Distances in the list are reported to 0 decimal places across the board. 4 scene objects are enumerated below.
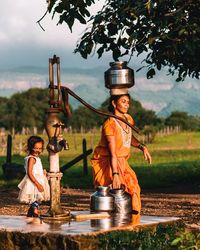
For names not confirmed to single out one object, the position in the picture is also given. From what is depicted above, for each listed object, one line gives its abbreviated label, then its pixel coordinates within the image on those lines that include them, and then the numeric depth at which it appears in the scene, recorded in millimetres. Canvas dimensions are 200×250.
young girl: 10438
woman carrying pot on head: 9133
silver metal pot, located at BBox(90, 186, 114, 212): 8297
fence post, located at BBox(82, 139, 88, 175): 26900
